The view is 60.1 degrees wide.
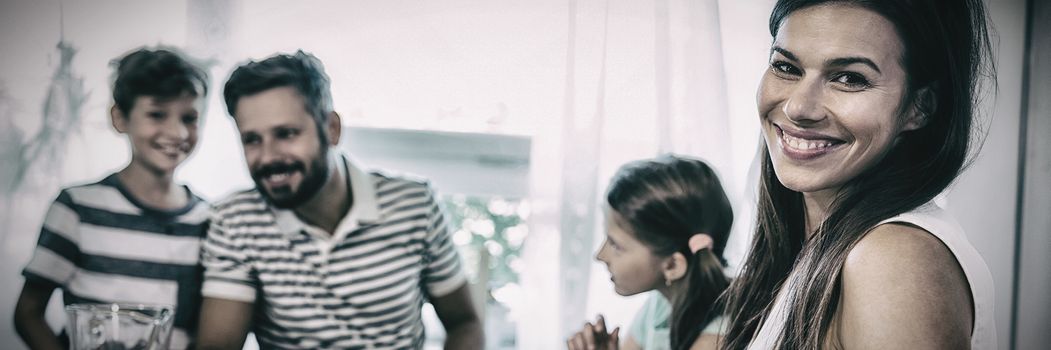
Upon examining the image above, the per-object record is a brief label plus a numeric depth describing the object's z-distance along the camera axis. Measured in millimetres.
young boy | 1397
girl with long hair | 1395
